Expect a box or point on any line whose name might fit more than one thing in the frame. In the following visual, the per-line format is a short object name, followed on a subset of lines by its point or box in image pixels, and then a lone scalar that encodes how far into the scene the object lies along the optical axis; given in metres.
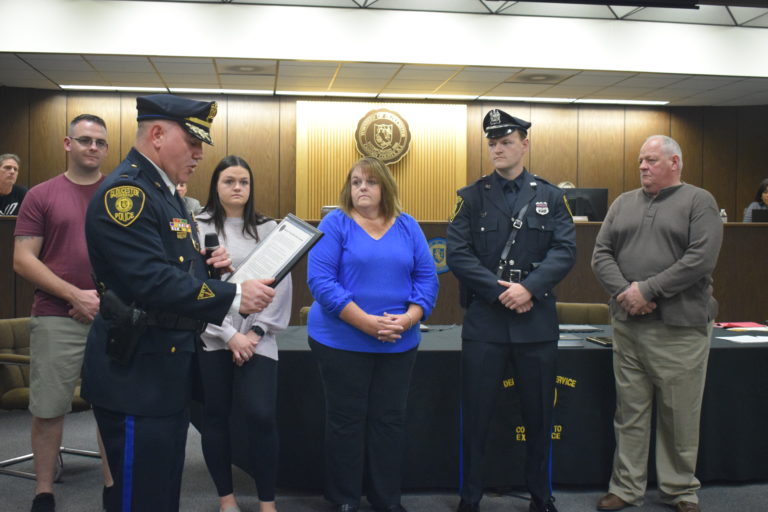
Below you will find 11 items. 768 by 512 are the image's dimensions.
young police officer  2.80
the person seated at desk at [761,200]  7.14
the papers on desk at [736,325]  3.84
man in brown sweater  2.92
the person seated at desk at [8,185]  5.72
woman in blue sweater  2.68
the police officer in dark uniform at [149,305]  1.61
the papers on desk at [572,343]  3.26
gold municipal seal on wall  9.12
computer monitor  6.82
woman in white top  2.64
